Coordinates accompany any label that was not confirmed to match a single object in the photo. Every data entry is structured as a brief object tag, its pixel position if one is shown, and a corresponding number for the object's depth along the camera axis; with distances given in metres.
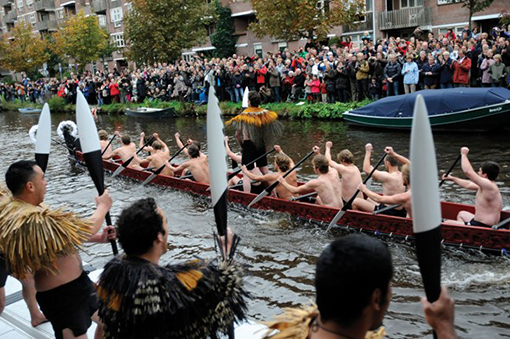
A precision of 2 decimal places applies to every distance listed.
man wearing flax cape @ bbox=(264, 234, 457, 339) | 2.12
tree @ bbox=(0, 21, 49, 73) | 50.88
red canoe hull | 7.23
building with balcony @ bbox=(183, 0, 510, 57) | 28.83
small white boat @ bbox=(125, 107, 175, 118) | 27.50
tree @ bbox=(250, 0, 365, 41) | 25.86
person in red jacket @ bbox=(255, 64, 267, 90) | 23.09
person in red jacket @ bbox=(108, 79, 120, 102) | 33.84
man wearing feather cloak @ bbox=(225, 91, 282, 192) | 10.42
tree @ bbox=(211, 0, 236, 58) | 42.81
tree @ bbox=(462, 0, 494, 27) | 22.25
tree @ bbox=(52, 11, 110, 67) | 44.09
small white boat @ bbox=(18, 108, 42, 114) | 38.69
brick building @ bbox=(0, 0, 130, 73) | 54.62
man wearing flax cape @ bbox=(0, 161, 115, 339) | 3.91
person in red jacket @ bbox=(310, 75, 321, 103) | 21.28
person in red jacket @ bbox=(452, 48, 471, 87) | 16.89
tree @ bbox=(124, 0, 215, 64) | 34.19
